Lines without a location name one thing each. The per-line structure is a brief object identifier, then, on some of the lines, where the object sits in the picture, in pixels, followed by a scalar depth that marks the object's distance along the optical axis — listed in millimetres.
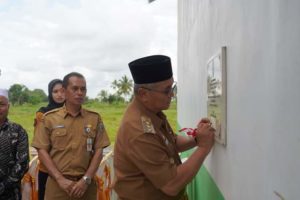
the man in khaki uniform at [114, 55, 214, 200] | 1179
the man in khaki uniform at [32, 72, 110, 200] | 2178
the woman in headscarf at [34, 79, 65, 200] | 2792
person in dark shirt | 1971
